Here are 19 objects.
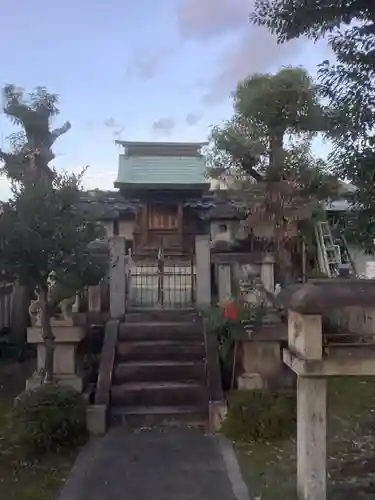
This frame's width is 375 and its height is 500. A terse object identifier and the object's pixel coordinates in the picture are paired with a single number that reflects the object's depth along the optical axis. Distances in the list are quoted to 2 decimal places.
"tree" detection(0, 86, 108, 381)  7.25
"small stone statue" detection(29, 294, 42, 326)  8.73
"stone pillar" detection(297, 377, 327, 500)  4.92
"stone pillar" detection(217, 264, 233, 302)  10.77
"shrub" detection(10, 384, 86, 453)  6.90
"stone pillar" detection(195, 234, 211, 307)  10.75
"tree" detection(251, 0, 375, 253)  5.48
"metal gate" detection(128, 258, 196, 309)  11.68
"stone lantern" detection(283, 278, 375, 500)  4.89
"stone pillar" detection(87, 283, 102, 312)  10.36
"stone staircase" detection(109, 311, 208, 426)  8.25
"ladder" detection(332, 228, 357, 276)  17.67
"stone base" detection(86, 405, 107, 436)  7.86
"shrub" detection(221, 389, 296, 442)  7.33
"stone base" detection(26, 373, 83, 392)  8.58
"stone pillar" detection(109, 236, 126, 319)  10.21
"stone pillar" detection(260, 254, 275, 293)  10.51
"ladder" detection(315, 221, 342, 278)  17.05
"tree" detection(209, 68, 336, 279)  13.48
